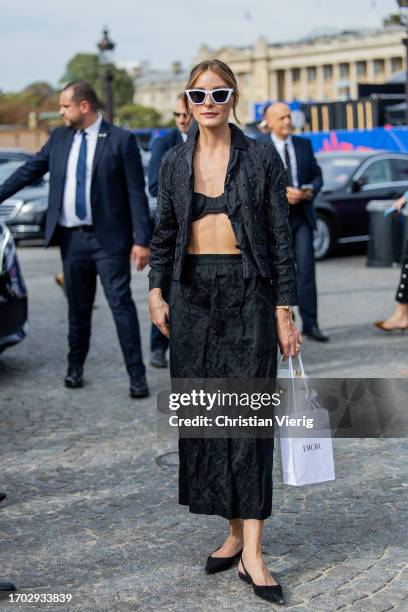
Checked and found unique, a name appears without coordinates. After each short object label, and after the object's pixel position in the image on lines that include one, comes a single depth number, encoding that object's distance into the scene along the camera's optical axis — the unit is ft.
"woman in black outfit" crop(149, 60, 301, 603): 12.42
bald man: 26.91
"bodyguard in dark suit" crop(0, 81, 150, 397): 21.77
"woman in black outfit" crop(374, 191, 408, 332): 28.43
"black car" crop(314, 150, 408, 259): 48.29
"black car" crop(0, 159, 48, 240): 56.90
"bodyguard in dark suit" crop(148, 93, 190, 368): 23.16
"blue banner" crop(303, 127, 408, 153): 80.89
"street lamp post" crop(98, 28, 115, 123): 93.40
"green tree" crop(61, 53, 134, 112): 401.29
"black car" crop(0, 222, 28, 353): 23.79
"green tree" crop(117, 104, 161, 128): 388.37
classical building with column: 406.21
